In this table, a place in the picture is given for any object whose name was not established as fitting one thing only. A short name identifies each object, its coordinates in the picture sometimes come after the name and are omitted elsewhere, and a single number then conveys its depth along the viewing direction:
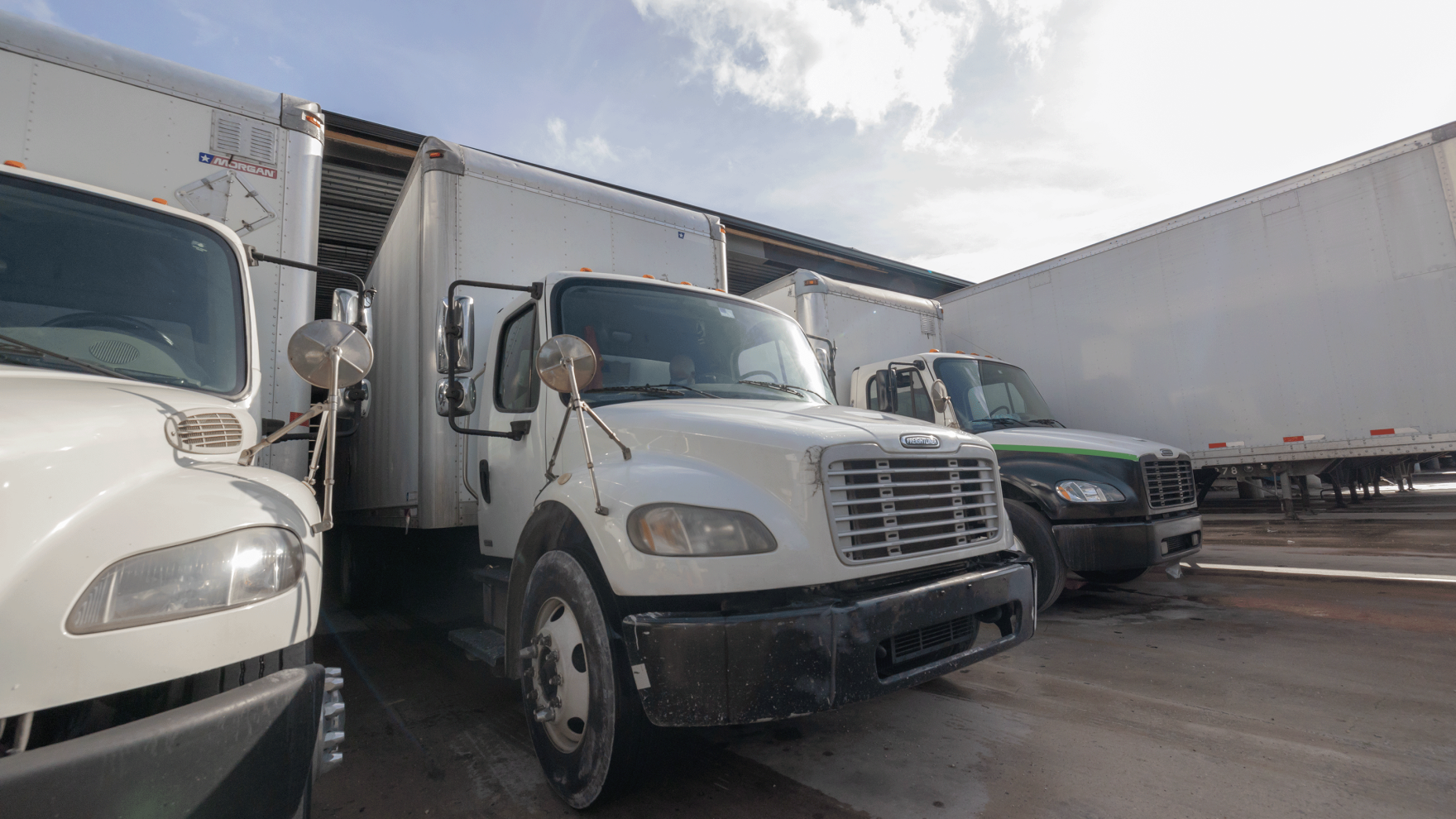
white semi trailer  7.01
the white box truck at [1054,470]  5.05
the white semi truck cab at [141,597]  1.26
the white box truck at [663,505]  2.22
